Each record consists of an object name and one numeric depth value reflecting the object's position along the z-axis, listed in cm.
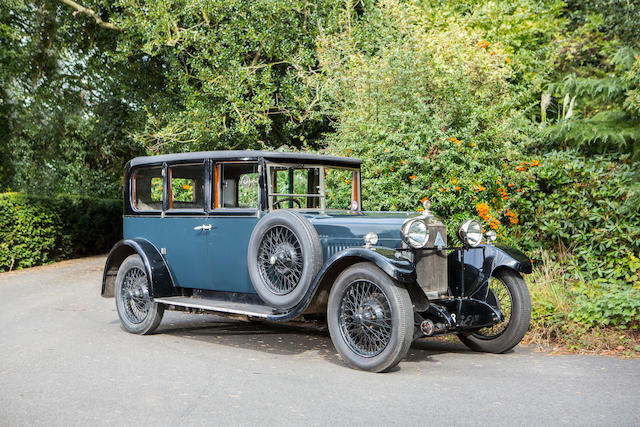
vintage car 548
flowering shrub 862
